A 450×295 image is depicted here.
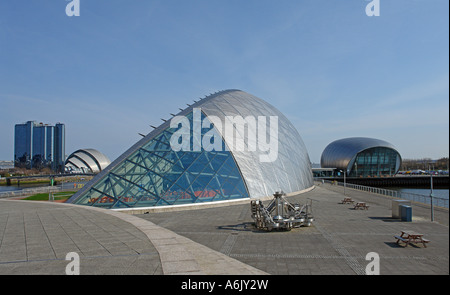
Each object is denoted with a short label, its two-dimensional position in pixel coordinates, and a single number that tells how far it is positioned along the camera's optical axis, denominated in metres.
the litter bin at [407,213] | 15.86
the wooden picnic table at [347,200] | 23.53
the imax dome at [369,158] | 91.25
